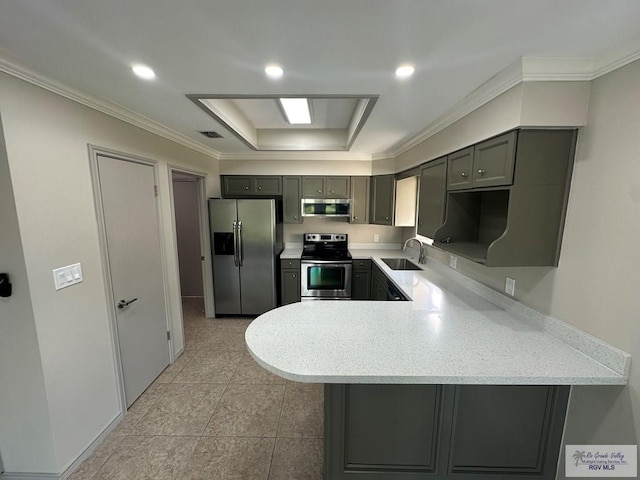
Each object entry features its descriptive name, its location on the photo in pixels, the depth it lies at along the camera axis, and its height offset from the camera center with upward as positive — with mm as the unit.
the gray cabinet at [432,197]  2191 +109
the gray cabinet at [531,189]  1367 +111
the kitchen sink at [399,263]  3449 -733
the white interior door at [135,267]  1949 -505
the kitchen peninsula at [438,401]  1279 -1009
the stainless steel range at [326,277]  3682 -970
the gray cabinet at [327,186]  3939 +320
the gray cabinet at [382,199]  3586 +129
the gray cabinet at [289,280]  3793 -1047
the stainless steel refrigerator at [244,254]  3541 -645
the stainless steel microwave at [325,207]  3934 +6
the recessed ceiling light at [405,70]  1383 +740
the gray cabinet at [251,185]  3934 +321
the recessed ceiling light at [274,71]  1394 +737
